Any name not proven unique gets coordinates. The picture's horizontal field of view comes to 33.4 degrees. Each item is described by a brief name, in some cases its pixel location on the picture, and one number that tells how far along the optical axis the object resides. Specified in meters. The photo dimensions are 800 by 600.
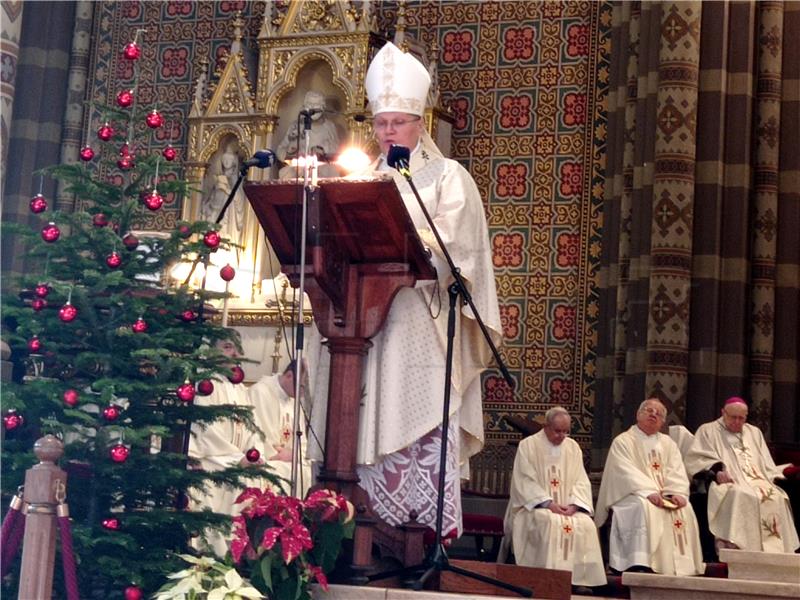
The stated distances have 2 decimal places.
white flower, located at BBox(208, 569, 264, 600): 4.21
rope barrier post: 3.91
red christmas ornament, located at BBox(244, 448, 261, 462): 5.28
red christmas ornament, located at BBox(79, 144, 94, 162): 5.29
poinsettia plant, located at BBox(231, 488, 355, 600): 4.62
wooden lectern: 4.99
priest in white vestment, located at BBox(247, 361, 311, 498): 8.26
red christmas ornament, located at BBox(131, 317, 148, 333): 5.01
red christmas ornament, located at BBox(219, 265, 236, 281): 5.46
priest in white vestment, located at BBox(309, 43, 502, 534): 5.30
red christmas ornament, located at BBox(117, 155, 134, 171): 5.27
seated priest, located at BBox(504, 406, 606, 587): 8.10
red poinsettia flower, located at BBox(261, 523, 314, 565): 4.57
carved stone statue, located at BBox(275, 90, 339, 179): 9.92
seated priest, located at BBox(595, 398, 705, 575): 7.93
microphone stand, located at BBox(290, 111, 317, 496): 4.79
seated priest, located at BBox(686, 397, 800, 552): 8.12
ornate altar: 9.87
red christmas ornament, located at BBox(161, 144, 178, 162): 5.30
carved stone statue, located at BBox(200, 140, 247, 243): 10.03
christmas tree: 4.90
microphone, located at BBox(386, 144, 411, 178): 4.80
